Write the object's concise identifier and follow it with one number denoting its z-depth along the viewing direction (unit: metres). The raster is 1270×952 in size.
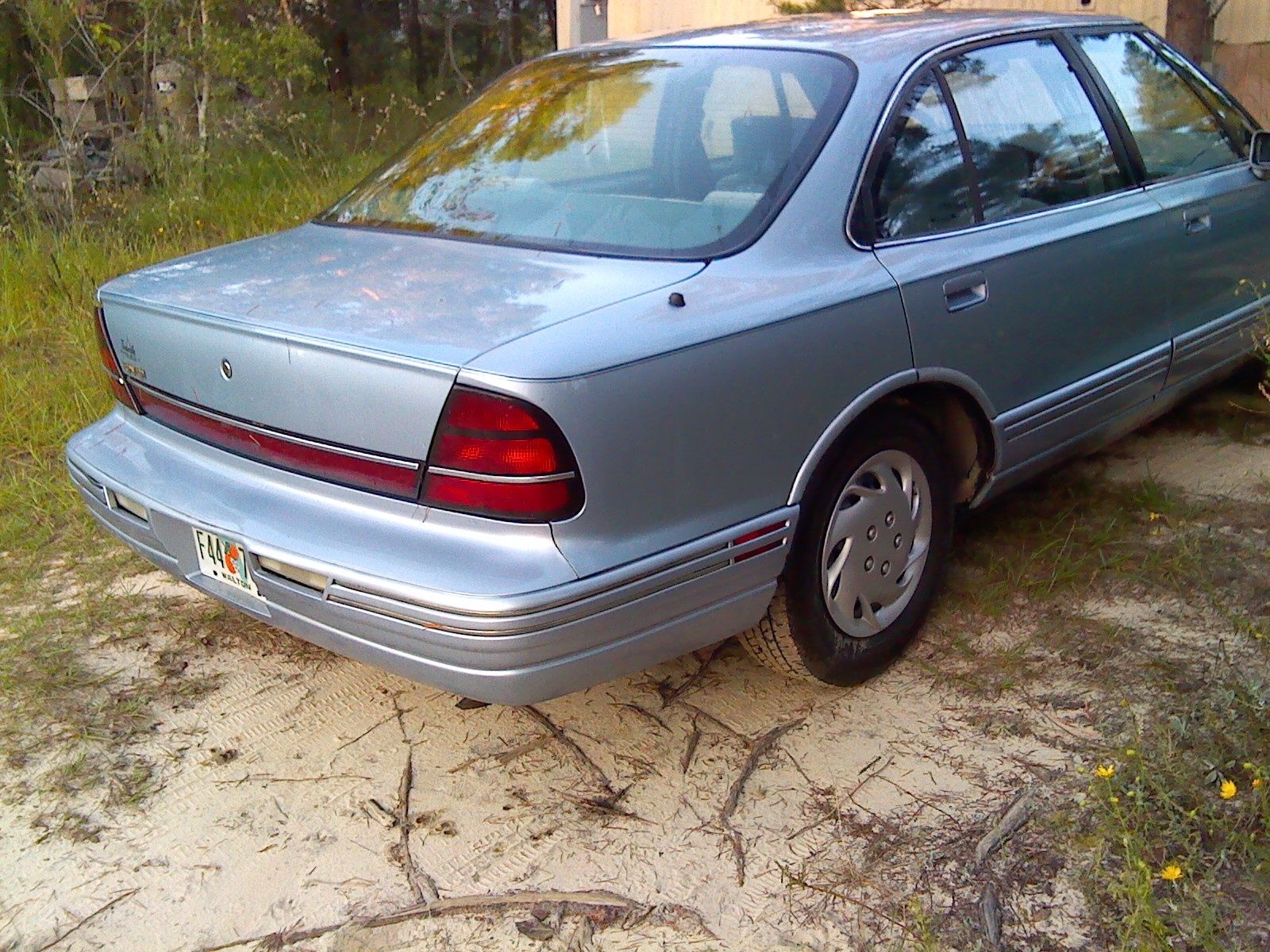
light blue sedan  2.24
